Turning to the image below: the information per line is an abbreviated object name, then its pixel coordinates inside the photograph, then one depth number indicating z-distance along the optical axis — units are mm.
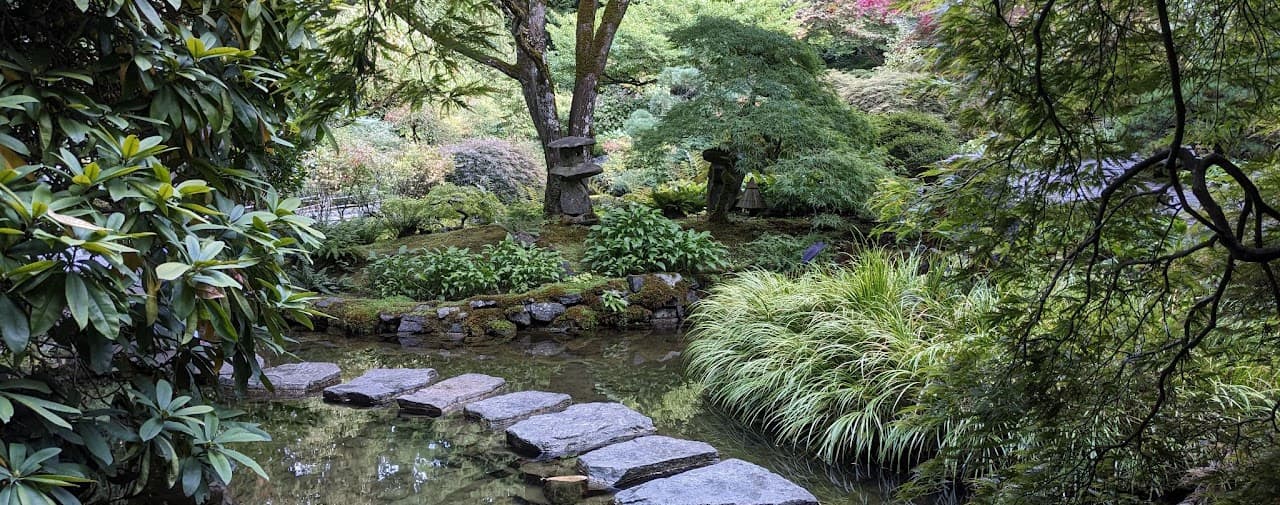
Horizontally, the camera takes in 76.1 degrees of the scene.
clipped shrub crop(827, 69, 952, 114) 10961
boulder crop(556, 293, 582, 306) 6660
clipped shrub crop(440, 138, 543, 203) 12539
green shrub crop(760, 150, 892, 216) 7359
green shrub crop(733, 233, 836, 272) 7613
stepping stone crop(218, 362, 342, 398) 4414
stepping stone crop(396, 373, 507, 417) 4148
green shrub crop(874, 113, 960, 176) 8648
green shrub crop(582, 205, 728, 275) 7250
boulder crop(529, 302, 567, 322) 6543
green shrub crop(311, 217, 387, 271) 8047
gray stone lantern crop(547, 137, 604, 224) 8492
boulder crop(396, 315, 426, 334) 6367
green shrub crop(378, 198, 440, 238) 9422
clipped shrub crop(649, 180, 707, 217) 10172
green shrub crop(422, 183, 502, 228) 9578
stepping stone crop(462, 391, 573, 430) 3924
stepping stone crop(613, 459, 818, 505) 2822
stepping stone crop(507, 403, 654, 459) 3500
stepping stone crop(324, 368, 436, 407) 4305
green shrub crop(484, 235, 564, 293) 6980
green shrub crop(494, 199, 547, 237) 8422
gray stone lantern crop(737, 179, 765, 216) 9609
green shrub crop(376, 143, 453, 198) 11641
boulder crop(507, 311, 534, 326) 6516
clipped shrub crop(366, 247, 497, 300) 6902
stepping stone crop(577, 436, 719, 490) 3135
